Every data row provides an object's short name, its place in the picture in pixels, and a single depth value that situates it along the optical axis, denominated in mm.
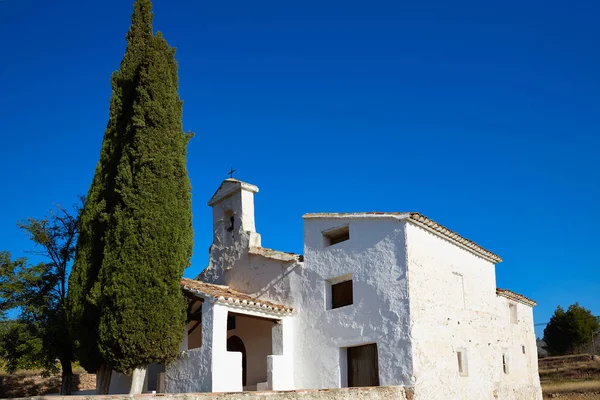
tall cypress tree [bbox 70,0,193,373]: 14219
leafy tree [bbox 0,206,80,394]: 17172
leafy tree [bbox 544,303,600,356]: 45062
